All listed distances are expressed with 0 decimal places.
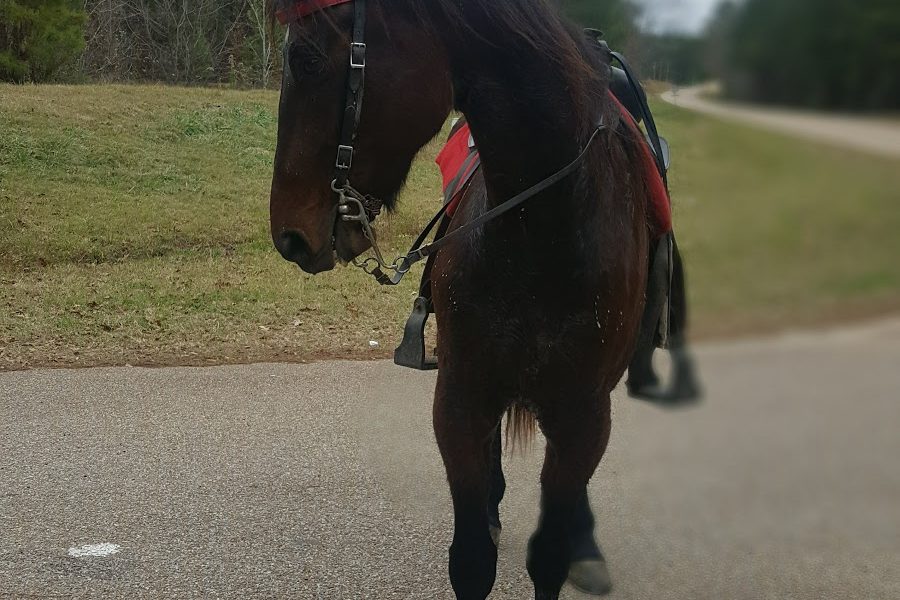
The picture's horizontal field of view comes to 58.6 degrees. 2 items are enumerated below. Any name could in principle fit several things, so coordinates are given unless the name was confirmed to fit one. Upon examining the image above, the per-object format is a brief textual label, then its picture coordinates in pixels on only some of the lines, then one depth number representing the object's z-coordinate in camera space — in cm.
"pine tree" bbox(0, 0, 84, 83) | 1500
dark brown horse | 177
